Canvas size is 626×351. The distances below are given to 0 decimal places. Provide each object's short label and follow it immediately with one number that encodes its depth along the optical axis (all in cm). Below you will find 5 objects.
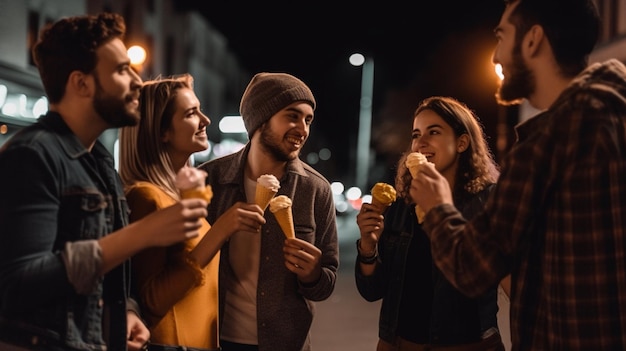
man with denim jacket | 238
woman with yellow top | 322
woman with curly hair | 381
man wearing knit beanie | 404
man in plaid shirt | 243
